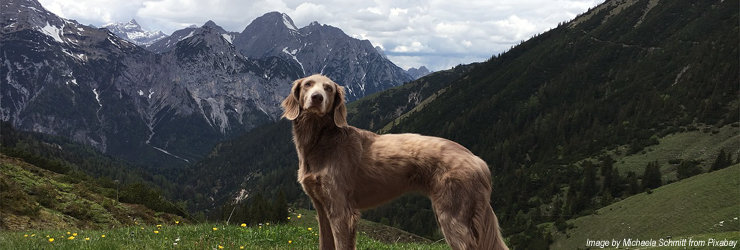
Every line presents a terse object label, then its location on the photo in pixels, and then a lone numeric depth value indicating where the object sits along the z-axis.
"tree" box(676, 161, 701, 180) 123.21
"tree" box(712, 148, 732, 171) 119.28
